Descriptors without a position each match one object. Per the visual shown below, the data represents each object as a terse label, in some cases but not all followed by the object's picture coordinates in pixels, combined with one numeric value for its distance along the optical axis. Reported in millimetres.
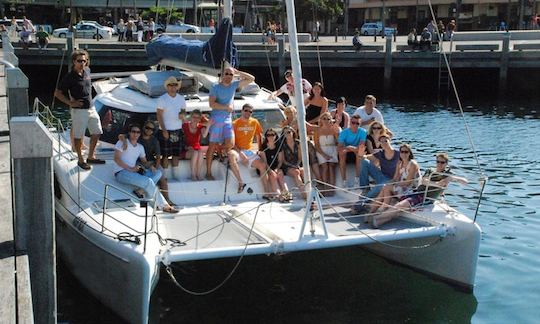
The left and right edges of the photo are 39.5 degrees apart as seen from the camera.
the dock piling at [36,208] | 6355
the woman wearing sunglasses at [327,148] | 11703
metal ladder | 34888
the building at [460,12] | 76062
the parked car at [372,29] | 65062
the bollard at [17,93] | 12625
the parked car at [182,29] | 47688
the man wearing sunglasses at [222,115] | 11328
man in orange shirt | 11336
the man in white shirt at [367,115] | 12977
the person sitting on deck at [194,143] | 11477
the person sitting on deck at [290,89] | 13891
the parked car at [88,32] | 51938
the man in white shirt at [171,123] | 11375
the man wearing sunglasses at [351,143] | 11539
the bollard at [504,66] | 34062
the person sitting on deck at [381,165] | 10820
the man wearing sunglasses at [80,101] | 11094
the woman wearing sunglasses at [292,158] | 11305
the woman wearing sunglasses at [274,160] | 11258
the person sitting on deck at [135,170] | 10414
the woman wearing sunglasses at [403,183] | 10344
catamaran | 8828
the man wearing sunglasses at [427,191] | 10094
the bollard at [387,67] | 34812
